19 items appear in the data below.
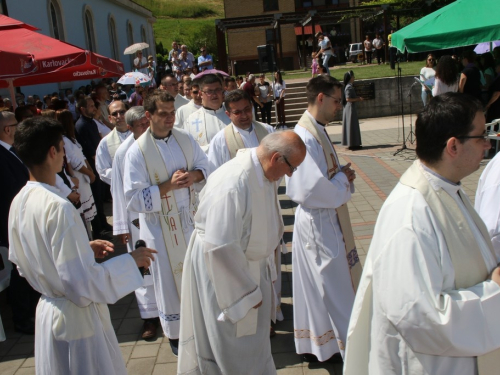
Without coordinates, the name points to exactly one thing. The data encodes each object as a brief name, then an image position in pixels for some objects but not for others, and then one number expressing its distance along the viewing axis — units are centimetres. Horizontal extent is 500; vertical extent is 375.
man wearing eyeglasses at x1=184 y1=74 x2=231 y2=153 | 622
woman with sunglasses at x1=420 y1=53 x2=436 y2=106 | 1368
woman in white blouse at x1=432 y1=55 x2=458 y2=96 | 1034
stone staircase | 1886
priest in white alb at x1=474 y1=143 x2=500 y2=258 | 294
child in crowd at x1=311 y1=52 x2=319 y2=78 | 2125
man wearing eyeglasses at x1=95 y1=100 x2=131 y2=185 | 668
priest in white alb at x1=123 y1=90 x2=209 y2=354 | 437
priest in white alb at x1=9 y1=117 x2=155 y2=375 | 262
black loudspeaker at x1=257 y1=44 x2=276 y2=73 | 1511
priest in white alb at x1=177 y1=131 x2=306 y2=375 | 296
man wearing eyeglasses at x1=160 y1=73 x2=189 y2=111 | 772
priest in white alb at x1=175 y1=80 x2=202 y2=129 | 748
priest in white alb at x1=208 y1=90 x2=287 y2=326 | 500
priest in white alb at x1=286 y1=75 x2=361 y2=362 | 391
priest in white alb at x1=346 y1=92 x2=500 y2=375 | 197
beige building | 4344
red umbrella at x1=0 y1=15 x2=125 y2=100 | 535
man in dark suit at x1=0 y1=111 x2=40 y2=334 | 504
